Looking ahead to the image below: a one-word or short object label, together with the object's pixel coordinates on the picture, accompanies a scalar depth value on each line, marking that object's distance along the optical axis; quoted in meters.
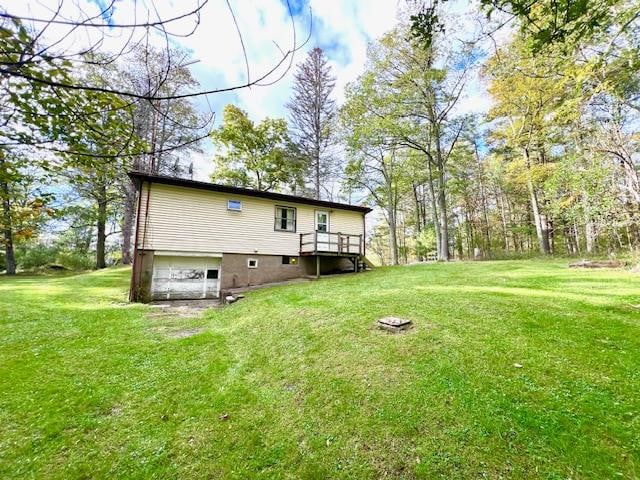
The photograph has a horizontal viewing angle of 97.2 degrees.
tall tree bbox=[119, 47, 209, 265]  16.69
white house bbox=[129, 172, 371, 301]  10.81
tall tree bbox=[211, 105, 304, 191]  18.61
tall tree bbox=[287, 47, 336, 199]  21.14
